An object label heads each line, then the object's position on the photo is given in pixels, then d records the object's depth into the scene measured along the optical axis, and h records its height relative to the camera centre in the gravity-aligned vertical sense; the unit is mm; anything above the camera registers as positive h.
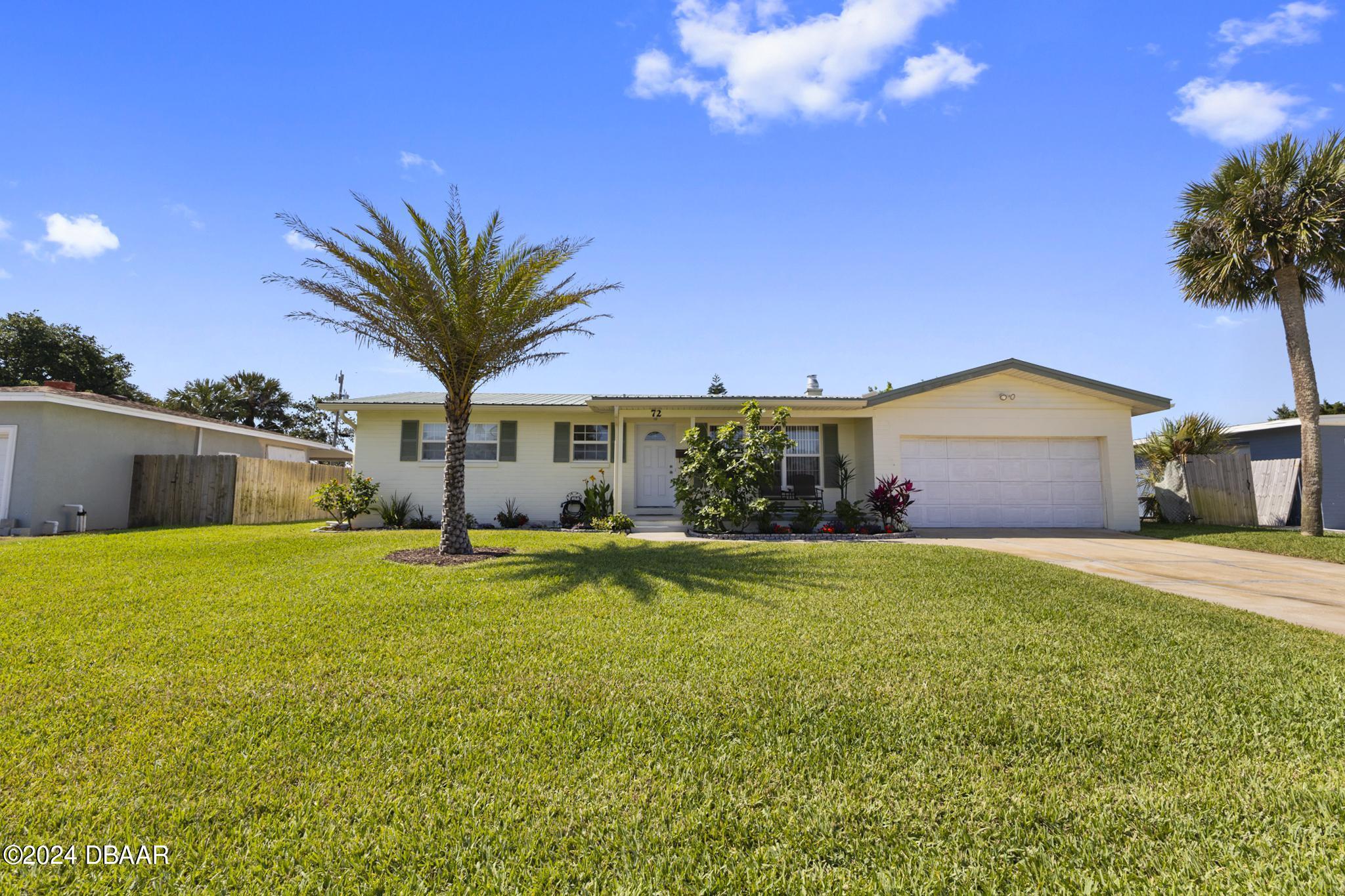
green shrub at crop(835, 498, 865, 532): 13375 -368
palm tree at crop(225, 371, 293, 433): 34500 +6031
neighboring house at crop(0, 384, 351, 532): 13062 +1311
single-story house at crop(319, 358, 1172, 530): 14250 +1414
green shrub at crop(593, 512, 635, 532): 12984 -507
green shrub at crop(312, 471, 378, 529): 13703 +75
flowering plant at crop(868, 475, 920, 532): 12766 -53
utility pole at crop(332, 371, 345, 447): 33969 +6809
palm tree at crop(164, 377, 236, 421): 33344 +5864
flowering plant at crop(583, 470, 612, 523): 13781 -37
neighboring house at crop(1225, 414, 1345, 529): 15586 +1470
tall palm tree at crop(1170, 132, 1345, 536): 12008 +5550
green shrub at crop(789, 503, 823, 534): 13070 -432
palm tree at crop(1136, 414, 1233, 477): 15867 +1619
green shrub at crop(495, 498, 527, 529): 14508 -454
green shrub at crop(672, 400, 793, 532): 11781 +637
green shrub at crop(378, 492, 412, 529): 14438 -258
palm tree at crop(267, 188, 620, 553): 8570 +3105
